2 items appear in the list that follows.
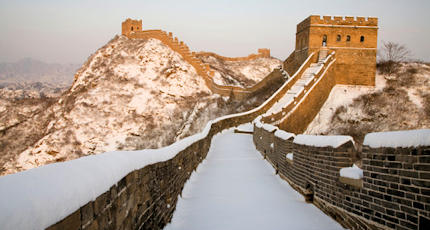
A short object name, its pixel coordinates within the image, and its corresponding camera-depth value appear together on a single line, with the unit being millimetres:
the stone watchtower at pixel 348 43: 33219
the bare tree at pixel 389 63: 35462
